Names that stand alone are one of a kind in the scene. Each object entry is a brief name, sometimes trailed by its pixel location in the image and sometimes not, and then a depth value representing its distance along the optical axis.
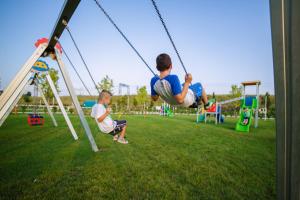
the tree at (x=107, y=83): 32.52
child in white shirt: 4.58
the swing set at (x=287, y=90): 0.93
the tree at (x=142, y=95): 41.09
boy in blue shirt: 3.16
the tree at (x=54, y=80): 30.97
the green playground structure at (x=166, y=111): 26.42
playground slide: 10.02
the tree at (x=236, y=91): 38.03
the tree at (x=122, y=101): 46.75
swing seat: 11.15
